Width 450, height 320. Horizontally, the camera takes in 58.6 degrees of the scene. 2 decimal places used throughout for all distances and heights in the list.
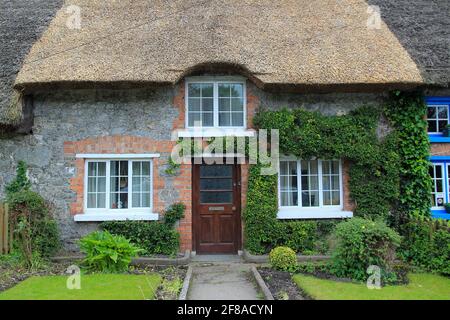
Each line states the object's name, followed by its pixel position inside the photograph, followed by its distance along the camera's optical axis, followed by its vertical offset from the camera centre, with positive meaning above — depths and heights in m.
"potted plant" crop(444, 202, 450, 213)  10.55 -0.62
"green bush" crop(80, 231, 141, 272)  8.09 -1.36
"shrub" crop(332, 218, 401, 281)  7.54 -1.21
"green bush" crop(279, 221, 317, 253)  9.94 -1.28
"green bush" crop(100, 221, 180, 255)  9.74 -1.20
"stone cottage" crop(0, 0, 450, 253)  9.75 +2.15
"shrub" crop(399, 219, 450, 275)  8.41 -1.38
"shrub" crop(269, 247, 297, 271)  8.60 -1.63
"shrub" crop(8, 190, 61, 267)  8.59 -0.88
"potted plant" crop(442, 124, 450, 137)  10.74 +1.41
